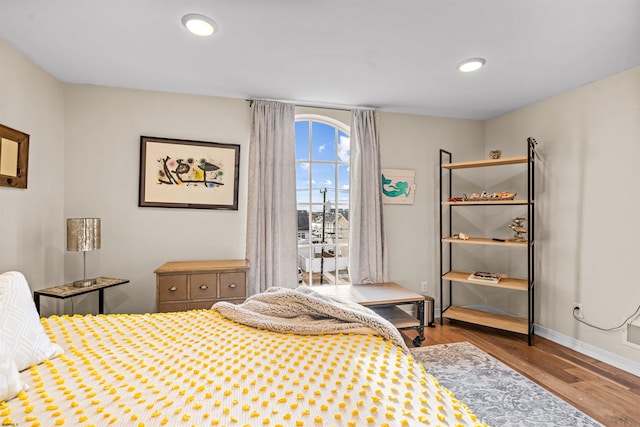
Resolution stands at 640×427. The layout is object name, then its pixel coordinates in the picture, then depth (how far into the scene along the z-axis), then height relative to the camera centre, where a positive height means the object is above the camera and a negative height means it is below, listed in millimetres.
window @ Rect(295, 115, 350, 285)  3439 +206
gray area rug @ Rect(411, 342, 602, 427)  1905 -1225
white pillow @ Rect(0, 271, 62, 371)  1194 -465
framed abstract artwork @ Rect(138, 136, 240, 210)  2910 +415
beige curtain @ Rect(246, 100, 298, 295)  3061 +179
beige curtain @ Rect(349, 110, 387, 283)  3357 +166
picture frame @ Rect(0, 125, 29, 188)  2049 +406
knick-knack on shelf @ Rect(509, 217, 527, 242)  3112 -110
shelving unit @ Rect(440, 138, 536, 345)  3008 -423
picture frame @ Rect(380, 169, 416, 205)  3529 +364
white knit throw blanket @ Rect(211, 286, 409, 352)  1555 -530
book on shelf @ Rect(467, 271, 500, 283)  3230 -634
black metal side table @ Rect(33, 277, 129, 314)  2195 -547
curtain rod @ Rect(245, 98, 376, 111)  3206 +1189
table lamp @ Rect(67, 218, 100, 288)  2340 -151
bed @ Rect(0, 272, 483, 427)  918 -582
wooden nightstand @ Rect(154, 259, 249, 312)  2486 -568
